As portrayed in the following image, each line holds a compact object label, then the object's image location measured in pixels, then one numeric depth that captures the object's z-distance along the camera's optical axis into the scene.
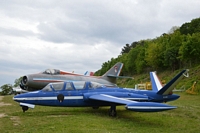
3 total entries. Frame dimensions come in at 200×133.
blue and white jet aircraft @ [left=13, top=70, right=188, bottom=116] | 11.45
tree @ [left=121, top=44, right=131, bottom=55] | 117.19
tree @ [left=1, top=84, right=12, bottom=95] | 76.69
